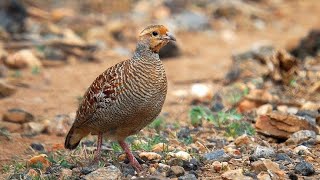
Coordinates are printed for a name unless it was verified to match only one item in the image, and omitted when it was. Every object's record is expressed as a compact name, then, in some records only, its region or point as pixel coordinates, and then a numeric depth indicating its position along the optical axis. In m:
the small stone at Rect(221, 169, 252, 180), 10.55
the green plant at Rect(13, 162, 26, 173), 12.26
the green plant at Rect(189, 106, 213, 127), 15.22
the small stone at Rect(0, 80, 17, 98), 18.67
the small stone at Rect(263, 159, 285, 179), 10.88
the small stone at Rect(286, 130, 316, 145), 12.94
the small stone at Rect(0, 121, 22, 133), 15.95
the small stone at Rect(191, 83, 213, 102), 18.29
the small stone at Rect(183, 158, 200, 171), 11.36
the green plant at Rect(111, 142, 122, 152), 13.29
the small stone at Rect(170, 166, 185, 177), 10.99
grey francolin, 11.52
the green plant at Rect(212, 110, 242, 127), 14.96
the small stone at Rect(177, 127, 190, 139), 14.26
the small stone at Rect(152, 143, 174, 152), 12.63
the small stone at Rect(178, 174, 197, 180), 10.70
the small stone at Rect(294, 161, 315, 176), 10.97
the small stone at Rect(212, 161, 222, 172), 11.33
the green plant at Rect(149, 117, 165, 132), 15.24
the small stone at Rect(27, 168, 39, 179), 11.47
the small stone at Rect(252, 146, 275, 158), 11.88
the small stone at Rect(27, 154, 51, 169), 12.37
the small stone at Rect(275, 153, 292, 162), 11.80
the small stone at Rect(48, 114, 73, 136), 15.93
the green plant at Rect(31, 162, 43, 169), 12.18
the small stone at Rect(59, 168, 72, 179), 11.30
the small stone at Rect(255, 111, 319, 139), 13.42
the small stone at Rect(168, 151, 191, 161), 11.72
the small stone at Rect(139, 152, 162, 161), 12.04
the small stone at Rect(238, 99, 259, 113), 16.41
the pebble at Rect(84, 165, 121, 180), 10.69
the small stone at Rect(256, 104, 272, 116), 15.72
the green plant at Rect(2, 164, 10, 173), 12.66
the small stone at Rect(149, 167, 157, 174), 11.33
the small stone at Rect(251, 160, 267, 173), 11.00
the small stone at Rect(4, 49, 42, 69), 21.89
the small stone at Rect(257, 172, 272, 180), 10.60
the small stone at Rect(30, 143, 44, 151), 14.54
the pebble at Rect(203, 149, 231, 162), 11.88
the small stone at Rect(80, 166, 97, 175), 11.28
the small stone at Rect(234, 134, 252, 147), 13.07
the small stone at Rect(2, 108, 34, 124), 16.47
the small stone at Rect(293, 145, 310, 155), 12.17
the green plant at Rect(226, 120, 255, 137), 14.10
